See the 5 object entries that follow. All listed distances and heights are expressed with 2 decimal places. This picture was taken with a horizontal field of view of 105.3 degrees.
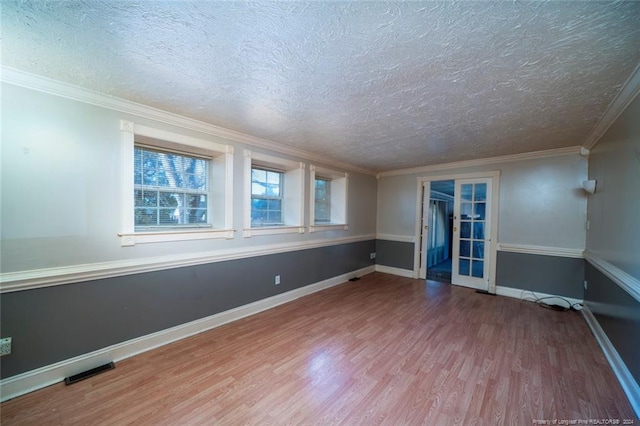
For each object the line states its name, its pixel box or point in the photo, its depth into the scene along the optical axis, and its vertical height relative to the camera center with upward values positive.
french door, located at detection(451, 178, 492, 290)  4.30 -0.38
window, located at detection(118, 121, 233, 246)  2.29 +0.20
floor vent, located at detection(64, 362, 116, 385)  1.93 -1.41
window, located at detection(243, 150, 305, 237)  3.42 +0.17
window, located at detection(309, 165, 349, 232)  4.61 +0.19
